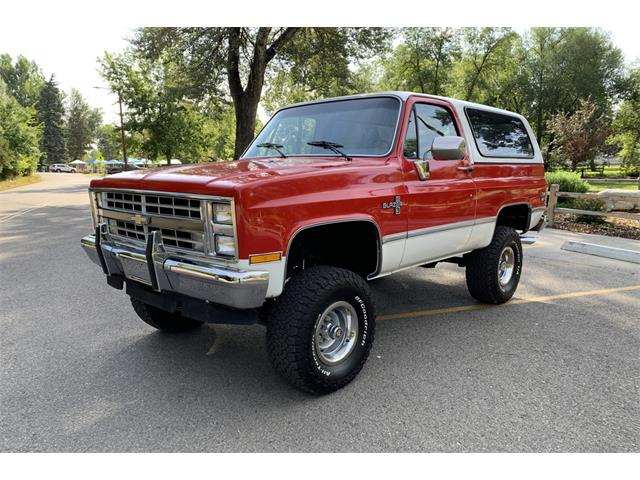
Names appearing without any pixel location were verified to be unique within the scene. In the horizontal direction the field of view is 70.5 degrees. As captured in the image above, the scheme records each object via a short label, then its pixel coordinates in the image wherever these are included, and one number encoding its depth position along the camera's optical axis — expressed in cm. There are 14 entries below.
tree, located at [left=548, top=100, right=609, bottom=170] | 2448
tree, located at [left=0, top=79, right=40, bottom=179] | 2955
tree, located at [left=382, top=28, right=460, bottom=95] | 3274
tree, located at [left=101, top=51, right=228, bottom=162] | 3338
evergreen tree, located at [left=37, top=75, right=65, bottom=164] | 7565
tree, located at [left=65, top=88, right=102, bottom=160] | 8862
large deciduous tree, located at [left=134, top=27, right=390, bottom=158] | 1566
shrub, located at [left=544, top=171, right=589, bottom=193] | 1327
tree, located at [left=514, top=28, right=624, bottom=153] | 3559
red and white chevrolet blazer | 281
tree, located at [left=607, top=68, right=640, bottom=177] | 3144
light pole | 3355
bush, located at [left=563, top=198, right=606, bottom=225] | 1188
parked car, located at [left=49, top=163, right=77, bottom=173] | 7194
